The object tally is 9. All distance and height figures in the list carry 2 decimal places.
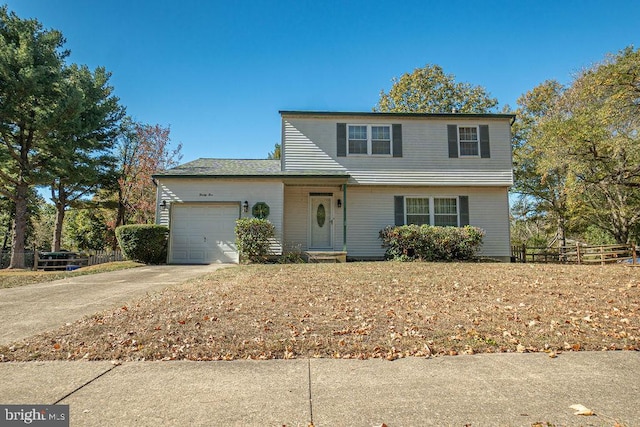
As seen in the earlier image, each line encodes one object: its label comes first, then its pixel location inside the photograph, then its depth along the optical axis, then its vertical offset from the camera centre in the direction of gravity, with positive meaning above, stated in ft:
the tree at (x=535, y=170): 79.00 +16.05
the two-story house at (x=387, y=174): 47.19 +8.98
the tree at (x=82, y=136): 56.39 +19.01
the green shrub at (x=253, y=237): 41.81 +0.63
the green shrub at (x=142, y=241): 42.09 +0.18
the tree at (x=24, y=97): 50.52 +21.22
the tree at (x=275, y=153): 110.36 +28.64
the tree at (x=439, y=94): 88.79 +36.99
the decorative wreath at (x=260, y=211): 44.50 +3.89
